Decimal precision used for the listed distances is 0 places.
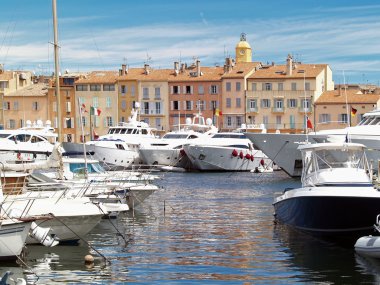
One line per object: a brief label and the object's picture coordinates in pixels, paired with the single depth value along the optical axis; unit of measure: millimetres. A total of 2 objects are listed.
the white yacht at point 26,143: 50072
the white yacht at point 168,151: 70688
